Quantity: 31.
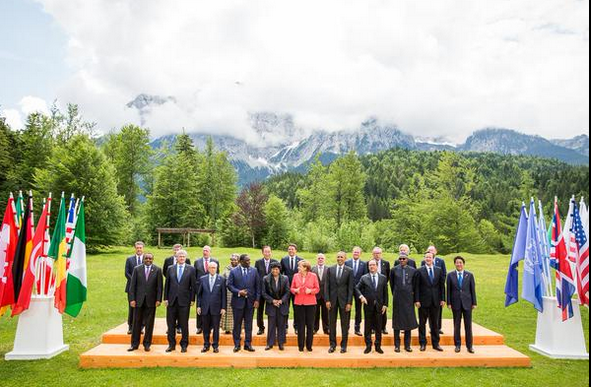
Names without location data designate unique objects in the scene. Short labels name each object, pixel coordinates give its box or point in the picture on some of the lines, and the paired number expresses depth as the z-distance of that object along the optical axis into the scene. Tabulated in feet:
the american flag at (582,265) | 34.42
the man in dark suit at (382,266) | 35.42
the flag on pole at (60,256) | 33.96
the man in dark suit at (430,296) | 33.96
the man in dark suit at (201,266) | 36.19
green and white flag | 34.76
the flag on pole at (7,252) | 32.30
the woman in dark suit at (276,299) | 33.60
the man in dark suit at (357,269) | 36.56
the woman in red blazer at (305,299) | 33.04
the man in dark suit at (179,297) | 32.89
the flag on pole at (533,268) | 36.35
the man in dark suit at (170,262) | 37.30
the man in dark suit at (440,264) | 34.94
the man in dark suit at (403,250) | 34.03
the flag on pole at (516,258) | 37.93
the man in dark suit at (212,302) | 32.78
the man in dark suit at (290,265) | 38.09
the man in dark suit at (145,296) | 32.63
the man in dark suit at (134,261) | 36.98
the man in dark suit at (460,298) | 33.19
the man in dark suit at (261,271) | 37.42
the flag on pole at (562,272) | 34.63
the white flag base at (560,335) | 34.53
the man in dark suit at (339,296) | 33.55
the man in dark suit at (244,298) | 33.24
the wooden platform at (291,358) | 31.17
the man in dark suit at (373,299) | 33.27
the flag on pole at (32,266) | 32.71
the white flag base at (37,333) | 32.65
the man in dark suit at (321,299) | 34.58
